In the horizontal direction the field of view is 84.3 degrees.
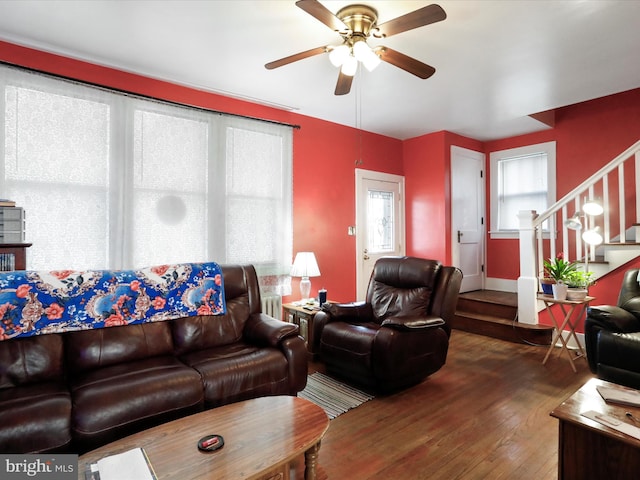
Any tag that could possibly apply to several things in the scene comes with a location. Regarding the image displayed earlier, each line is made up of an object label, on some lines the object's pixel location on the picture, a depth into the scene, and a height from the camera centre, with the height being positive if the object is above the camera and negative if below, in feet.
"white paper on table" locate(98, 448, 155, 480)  3.98 -2.62
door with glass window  15.64 +1.06
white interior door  16.46 +1.32
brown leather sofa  5.56 -2.54
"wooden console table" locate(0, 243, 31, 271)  7.47 -0.18
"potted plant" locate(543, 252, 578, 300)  10.75 -0.99
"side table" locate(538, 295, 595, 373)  10.56 -2.30
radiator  12.37 -2.21
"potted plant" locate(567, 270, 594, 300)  10.62 -1.31
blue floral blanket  6.99 -1.20
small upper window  16.15 +2.81
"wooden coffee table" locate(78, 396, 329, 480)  4.20 -2.67
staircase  11.84 +0.38
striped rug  8.54 -3.95
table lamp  12.12 -0.90
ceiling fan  6.32 +3.81
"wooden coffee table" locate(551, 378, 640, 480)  4.78 -2.89
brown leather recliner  8.89 -2.34
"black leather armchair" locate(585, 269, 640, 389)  8.68 -2.47
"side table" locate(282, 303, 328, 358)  11.41 -2.49
